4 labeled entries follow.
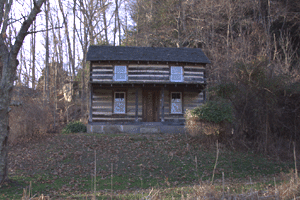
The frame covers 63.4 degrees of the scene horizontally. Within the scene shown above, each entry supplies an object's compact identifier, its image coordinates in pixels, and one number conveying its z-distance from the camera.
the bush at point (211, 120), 12.88
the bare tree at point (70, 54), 29.33
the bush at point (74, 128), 18.08
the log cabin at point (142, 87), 18.41
